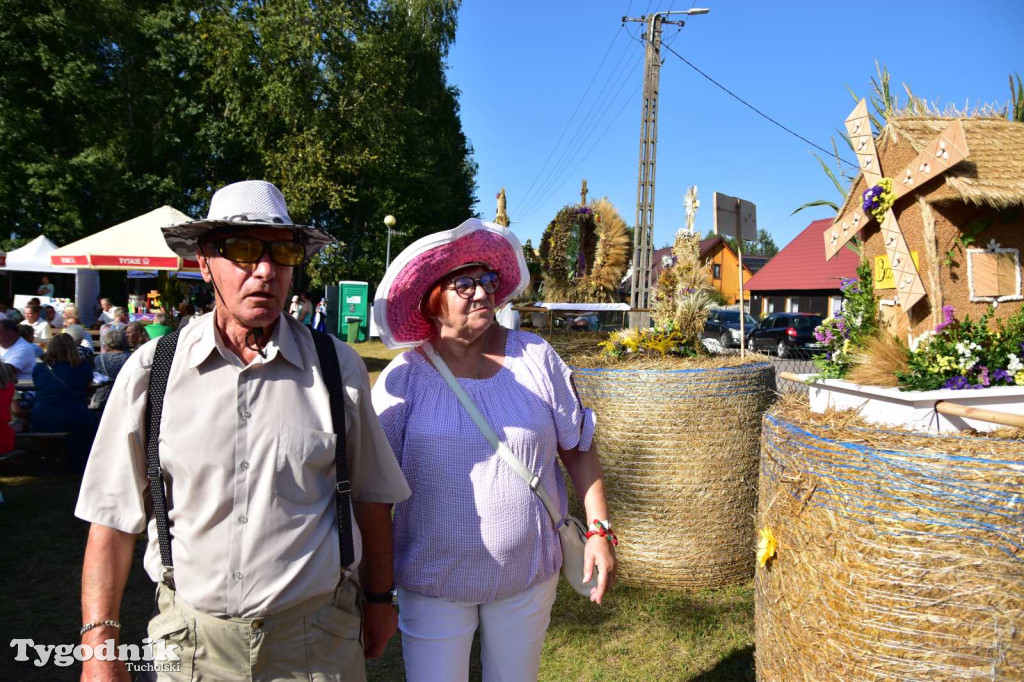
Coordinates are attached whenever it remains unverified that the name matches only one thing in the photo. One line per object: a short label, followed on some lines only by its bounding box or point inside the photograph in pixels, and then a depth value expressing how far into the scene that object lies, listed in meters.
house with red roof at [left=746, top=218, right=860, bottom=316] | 28.35
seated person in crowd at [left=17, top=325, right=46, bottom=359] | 7.57
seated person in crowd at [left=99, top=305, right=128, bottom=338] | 11.60
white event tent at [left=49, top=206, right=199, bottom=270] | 8.56
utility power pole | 17.58
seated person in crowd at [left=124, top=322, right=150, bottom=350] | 7.26
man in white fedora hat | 1.58
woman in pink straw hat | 1.99
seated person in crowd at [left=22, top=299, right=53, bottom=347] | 10.15
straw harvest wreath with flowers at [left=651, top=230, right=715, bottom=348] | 4.22
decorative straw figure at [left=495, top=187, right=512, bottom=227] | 7.68
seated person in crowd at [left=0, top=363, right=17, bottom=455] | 5.51
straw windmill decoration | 2.82
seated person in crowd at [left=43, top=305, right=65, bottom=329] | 11.53
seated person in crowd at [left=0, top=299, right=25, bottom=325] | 9.95
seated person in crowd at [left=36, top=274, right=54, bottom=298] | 16.00
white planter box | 2.24
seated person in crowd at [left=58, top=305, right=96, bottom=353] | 9.33
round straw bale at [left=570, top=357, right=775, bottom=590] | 3.85
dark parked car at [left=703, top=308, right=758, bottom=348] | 19.36
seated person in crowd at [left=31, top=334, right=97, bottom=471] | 6.12
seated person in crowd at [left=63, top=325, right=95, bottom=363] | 8.23
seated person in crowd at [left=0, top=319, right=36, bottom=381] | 6.97
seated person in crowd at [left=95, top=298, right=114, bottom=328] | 12.06
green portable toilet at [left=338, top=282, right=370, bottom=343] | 19.50
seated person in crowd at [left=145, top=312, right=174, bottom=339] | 8.57
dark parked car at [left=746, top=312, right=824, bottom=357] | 19.02
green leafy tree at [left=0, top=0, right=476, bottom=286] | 20.38
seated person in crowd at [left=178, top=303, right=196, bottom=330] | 10.68
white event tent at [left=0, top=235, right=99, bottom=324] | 13.70
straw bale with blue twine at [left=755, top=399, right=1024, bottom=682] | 1.89
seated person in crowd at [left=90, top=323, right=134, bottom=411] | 6.38
